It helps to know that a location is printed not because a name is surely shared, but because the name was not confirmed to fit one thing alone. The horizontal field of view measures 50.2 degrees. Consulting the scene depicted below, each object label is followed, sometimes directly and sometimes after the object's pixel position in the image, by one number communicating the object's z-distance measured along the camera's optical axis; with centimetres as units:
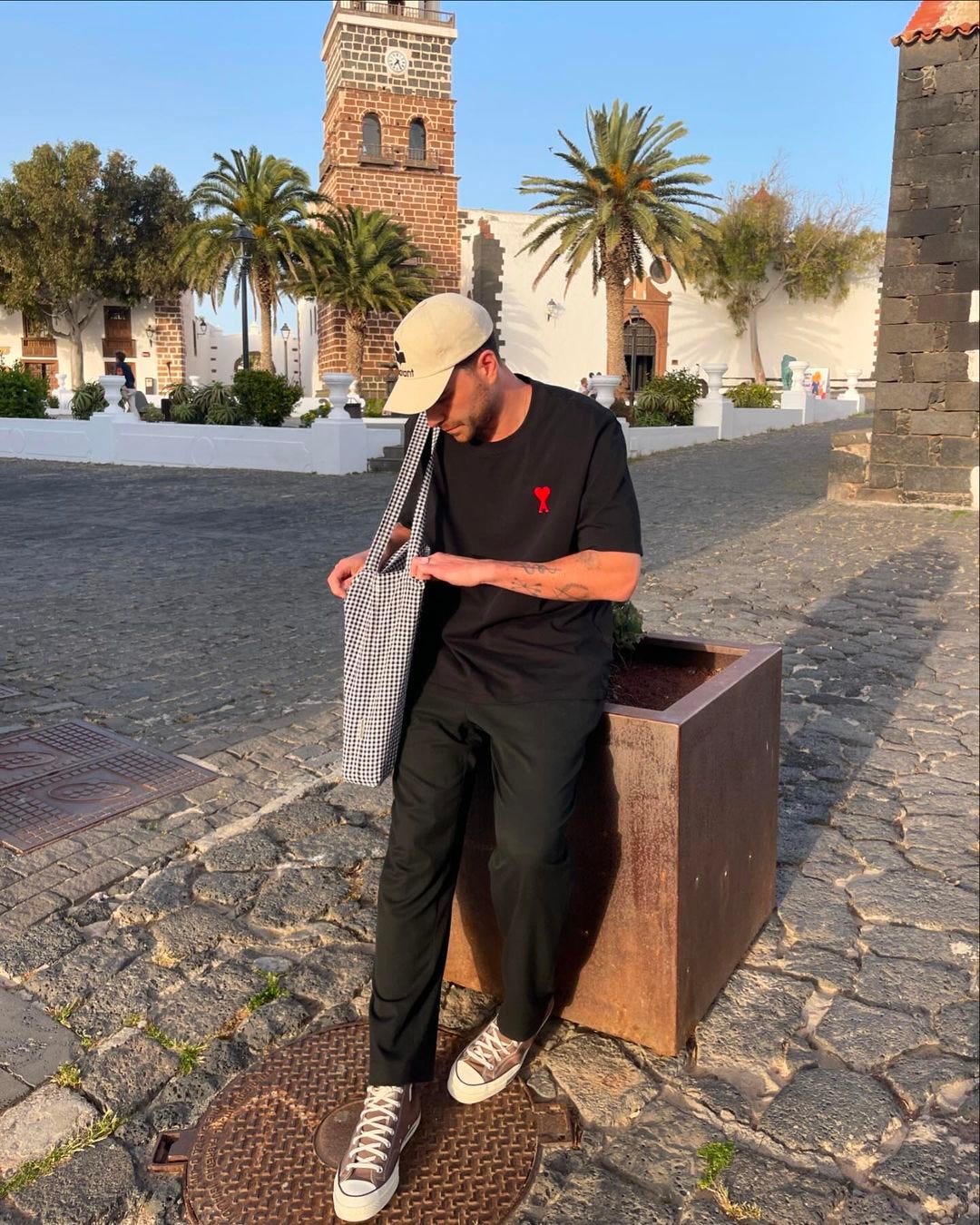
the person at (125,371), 3014
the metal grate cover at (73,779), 377
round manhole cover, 207
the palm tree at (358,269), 3120
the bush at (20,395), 2222
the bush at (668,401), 2412
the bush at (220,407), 1978
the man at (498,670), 220
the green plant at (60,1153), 211
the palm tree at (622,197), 2762
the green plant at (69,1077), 240
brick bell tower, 3556
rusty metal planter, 243
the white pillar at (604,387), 2017
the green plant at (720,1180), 206
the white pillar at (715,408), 2462
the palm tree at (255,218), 3144
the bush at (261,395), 1995
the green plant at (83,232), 3734
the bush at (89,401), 2220
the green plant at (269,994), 273
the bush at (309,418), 2225
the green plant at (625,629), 301
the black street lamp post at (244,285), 2131
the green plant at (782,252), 4194
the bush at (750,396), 2784
